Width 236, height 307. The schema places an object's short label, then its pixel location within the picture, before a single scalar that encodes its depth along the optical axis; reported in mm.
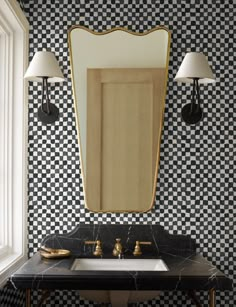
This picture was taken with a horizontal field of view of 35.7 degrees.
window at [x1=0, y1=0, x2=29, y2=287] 2078
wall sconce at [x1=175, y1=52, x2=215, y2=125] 1987
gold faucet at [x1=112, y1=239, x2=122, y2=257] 2034
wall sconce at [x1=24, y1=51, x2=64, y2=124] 1988
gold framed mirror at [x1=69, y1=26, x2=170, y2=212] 2132
